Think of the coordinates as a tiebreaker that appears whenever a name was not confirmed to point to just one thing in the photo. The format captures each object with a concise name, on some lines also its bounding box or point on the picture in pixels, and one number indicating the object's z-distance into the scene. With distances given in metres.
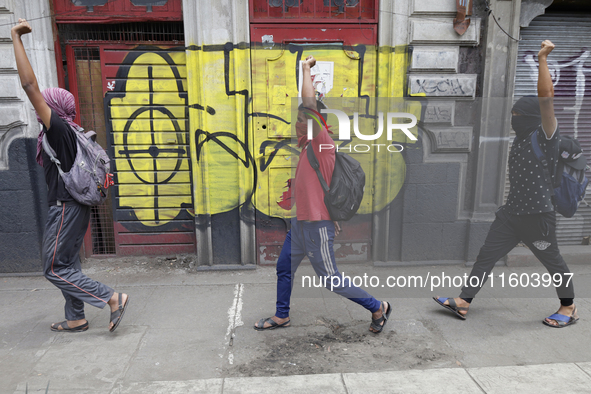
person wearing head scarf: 3.25
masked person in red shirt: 3.29
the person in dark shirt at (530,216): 3.52
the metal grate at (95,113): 5.17
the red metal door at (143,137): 5.14
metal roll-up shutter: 5.29
